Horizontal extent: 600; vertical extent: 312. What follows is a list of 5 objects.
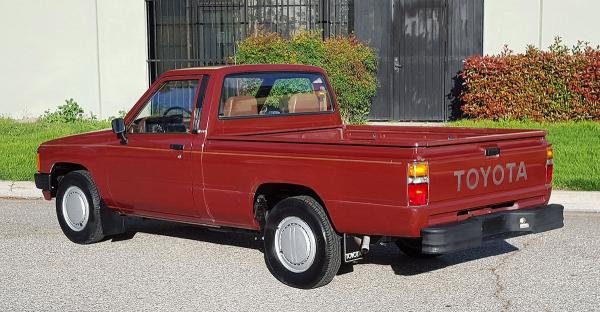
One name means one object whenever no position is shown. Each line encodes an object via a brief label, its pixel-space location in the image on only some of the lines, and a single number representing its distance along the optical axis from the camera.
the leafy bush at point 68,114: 18.98
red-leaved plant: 15.70
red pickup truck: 6.27
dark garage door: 17.48
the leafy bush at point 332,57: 16.92
